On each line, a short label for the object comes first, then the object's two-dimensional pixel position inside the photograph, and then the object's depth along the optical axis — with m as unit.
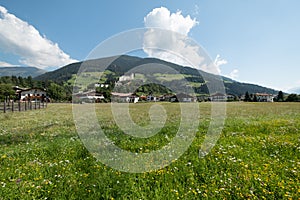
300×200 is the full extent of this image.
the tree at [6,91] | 100.71
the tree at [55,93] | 122.28
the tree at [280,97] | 110.41
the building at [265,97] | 162.34
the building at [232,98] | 119.88
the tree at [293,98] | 98.65
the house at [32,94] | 109.38
